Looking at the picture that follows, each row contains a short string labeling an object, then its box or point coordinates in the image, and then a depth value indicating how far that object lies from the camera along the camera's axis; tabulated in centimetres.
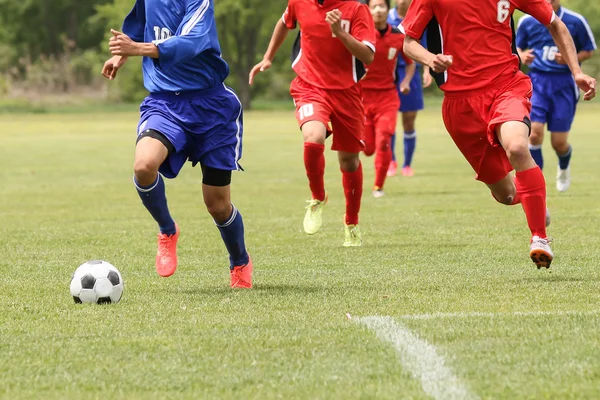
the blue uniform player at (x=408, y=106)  3262
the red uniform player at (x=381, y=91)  2889
